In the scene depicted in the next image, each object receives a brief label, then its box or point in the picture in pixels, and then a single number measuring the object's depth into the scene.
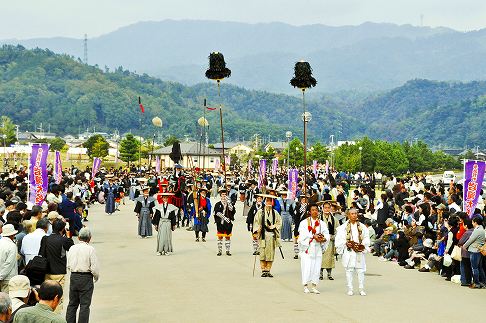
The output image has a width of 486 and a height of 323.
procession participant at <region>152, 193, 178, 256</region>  19.48
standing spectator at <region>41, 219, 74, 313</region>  10.43
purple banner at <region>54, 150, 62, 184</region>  31.05
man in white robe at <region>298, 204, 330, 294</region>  14.06
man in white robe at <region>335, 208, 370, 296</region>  13.86
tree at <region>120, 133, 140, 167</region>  105.01
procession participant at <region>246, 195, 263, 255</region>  18.16
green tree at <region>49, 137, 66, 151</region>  129.64
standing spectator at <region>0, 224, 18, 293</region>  9.81
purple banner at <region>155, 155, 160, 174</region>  56.44
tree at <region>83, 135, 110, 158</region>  105.06
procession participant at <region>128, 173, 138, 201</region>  43.91
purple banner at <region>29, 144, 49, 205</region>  18.92
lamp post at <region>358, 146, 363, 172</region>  90.25
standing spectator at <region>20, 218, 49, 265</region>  10.92
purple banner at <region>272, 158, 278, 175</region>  51.75
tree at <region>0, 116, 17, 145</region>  122.34
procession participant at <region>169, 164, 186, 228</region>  27.15
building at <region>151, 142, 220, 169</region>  111.22
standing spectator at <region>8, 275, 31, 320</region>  7.45
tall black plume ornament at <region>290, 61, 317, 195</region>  23.12
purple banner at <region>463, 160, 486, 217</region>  16.61
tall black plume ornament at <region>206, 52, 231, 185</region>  26.17
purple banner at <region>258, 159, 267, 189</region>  38.47
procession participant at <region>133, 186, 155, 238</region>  24.08
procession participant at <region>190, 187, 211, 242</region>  22.89
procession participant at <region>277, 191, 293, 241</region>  22.66
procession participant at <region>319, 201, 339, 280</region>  15.93
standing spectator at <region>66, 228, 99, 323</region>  10.30
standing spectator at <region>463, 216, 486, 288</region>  14.37
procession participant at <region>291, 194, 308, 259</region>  20.52
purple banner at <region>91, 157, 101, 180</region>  41.34
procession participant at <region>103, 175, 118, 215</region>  34.31
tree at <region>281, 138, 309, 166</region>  103.25
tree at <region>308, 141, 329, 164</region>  108.71
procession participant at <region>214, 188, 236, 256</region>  19.47
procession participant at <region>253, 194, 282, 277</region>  15.83
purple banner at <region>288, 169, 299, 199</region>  28.84
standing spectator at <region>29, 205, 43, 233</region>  11.94
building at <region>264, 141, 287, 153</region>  172.68
